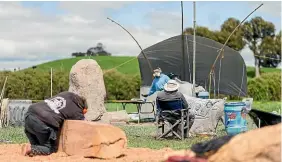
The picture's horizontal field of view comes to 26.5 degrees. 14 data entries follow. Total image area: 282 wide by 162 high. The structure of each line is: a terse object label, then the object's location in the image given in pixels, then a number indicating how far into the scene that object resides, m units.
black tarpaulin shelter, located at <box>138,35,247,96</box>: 23.66
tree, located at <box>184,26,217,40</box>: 62.94
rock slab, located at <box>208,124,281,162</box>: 4.97
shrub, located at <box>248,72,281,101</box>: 35.72
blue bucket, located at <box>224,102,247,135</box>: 12.87
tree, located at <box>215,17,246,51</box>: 60.69
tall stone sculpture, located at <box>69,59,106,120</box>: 16.36
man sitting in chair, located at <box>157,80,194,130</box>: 12.52
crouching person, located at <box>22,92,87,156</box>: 9.70
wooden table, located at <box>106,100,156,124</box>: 18.24
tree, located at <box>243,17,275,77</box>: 63.47
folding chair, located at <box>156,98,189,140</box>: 12.60
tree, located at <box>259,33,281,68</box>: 62.03
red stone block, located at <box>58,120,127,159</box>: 9.45
